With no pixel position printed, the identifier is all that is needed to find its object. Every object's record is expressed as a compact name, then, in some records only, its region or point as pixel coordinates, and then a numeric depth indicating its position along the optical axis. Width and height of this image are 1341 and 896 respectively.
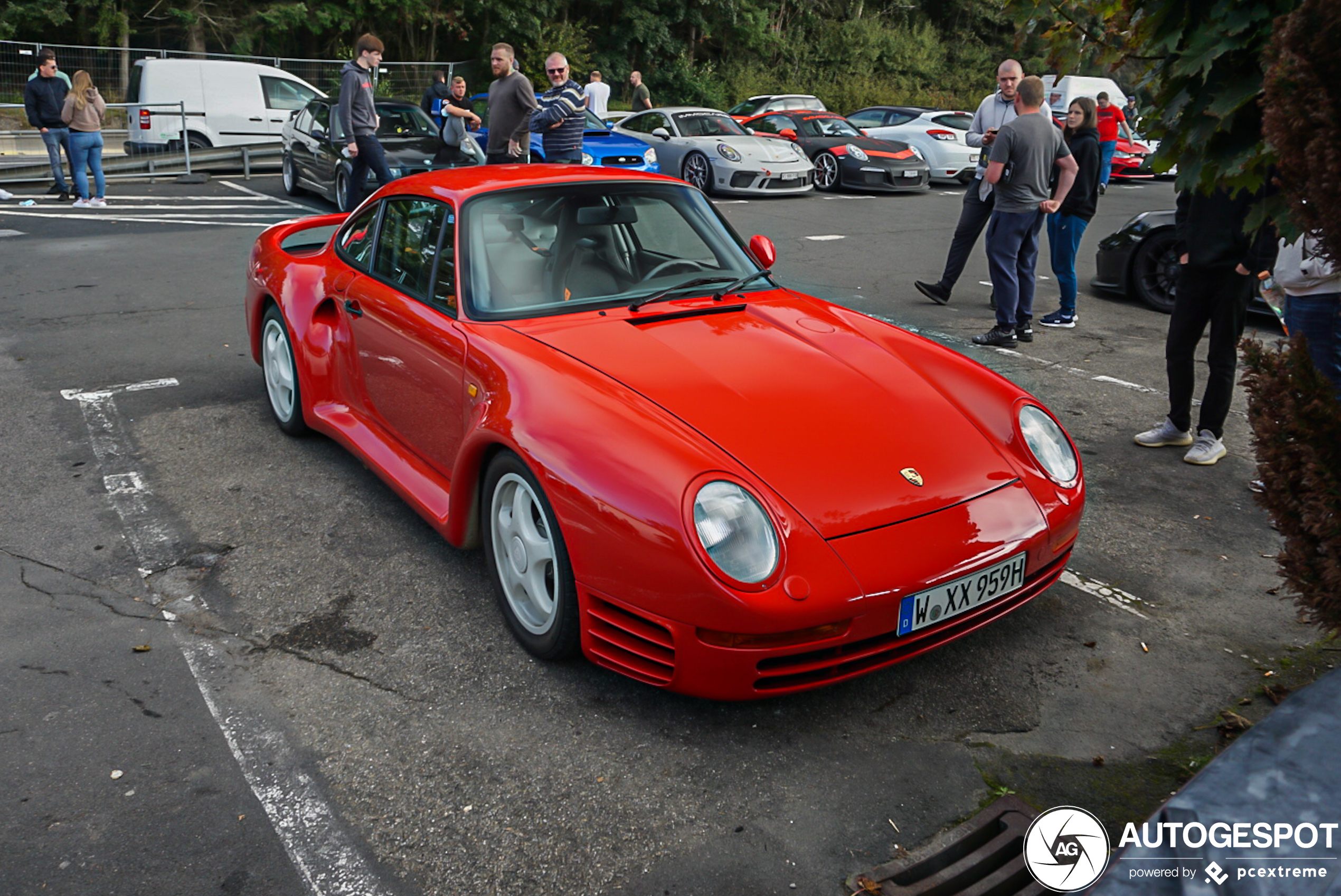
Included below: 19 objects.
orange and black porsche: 16.42
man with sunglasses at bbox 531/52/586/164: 9.66
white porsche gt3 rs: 14.95
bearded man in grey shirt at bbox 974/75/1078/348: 6.96
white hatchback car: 17.98
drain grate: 2.30
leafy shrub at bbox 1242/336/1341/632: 2.27
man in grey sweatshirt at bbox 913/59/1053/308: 7.80
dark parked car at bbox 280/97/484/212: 11.66
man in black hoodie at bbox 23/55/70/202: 12.26
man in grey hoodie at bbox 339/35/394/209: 9.99
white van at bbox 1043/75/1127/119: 22.92
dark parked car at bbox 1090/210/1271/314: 8.54
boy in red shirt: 15.34
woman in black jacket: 7.65
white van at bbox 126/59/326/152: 16.48
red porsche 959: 2.67
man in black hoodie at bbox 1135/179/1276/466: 4.62
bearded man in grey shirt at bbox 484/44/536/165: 9.21
